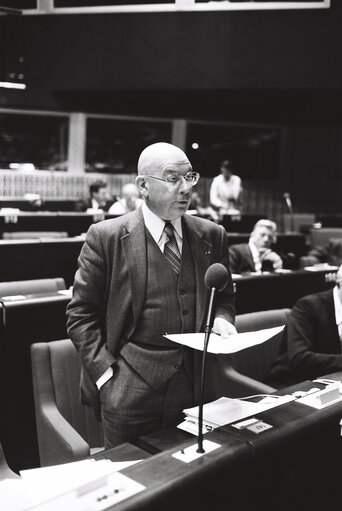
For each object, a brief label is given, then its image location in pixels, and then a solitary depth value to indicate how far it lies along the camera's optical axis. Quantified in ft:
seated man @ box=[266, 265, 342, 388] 9.23
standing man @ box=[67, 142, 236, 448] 5.90
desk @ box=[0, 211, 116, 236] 21.85
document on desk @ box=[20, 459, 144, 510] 3.90
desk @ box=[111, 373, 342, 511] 4.11
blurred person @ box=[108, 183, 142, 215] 24.68
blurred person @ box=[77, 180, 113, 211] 28.81
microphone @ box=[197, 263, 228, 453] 4.42
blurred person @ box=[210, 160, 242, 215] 35.88
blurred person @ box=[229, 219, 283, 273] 17.61
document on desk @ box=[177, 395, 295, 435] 5.31
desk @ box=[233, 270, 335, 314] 13.48
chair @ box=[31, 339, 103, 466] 7.98
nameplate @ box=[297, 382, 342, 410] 5.72
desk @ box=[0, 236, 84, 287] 16.84
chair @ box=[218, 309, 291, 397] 9.68
